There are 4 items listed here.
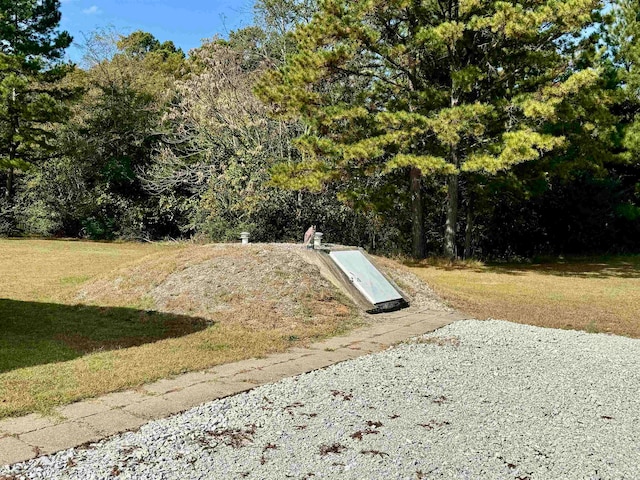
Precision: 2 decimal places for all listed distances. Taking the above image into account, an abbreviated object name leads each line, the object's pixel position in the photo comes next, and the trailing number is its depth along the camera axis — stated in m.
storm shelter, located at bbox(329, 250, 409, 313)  7.68
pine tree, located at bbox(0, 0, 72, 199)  18.98
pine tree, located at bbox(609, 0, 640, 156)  17.16
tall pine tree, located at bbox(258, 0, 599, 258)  12.28
